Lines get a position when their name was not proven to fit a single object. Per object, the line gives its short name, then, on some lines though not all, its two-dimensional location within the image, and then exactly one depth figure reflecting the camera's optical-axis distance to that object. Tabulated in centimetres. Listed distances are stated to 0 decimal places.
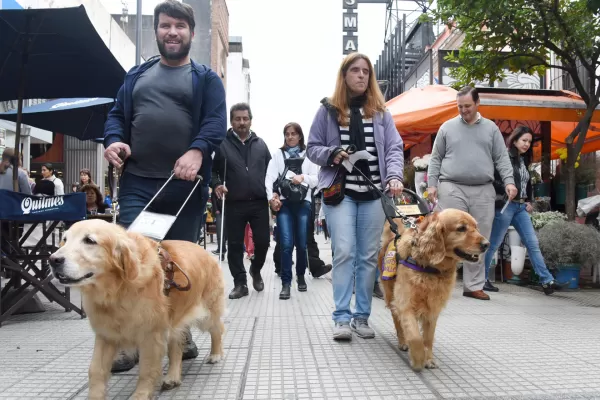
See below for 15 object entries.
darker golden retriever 347
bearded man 351
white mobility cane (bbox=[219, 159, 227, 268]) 636
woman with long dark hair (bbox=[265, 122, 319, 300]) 667
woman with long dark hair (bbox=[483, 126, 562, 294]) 660
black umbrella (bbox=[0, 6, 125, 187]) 519
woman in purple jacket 427
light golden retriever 241
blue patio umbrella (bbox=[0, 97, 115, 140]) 816
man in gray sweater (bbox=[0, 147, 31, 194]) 841
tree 723
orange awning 788
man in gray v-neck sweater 613
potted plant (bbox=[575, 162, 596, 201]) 869
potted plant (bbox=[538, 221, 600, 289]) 673
